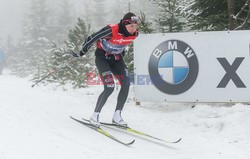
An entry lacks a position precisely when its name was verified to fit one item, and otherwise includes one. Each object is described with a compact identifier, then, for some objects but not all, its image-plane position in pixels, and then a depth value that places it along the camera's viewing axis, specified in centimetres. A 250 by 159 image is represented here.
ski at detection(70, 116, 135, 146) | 497
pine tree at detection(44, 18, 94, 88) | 1292
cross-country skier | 579
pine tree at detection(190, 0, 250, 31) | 852
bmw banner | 704
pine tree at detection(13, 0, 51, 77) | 4738
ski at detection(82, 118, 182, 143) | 539
